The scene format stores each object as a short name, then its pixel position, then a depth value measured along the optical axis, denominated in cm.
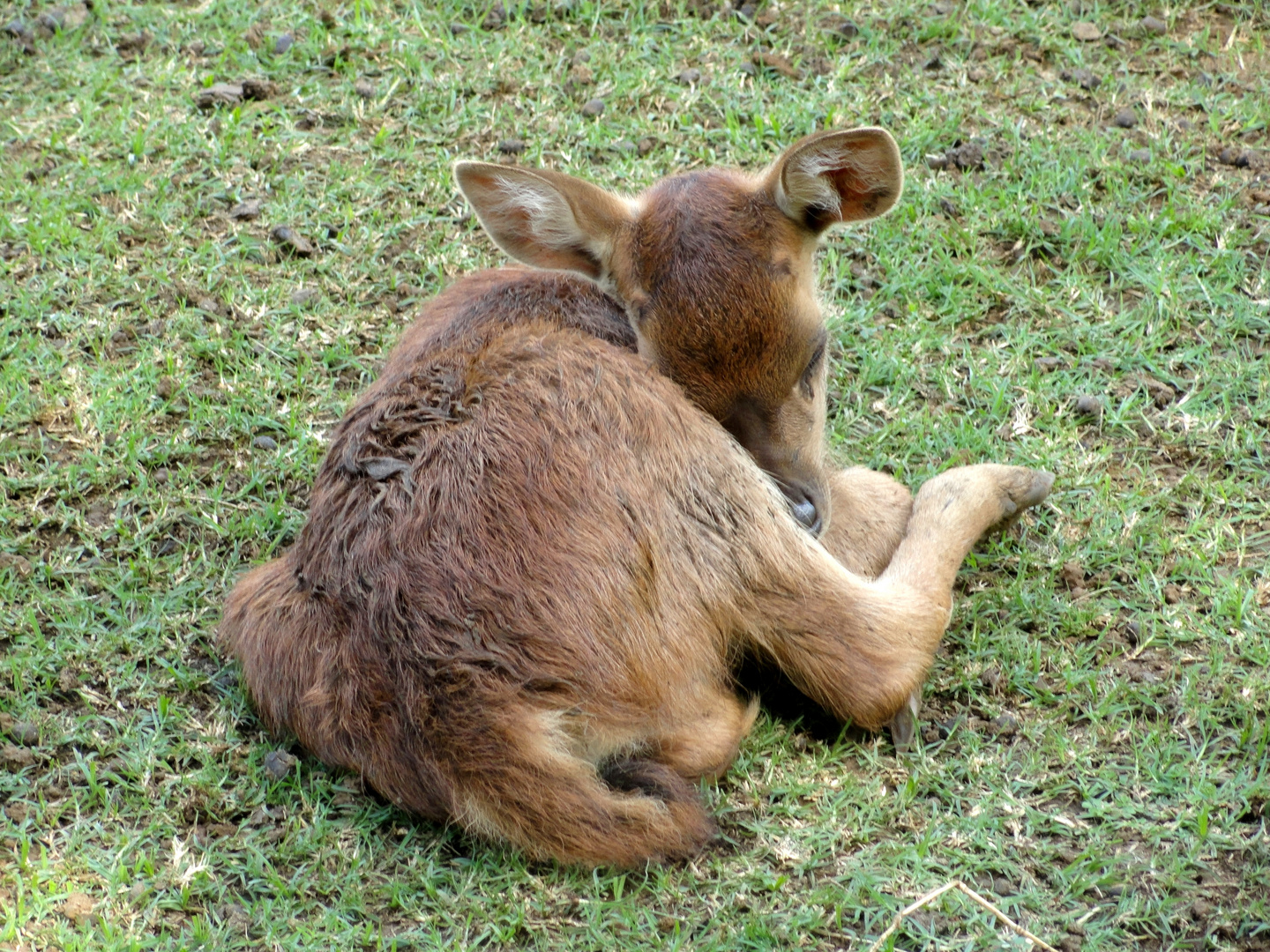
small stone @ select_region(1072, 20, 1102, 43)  757
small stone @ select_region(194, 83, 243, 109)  738
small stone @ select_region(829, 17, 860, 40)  766
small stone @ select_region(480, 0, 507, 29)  784
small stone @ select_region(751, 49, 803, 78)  748
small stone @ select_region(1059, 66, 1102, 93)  732
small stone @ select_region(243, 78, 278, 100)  744
